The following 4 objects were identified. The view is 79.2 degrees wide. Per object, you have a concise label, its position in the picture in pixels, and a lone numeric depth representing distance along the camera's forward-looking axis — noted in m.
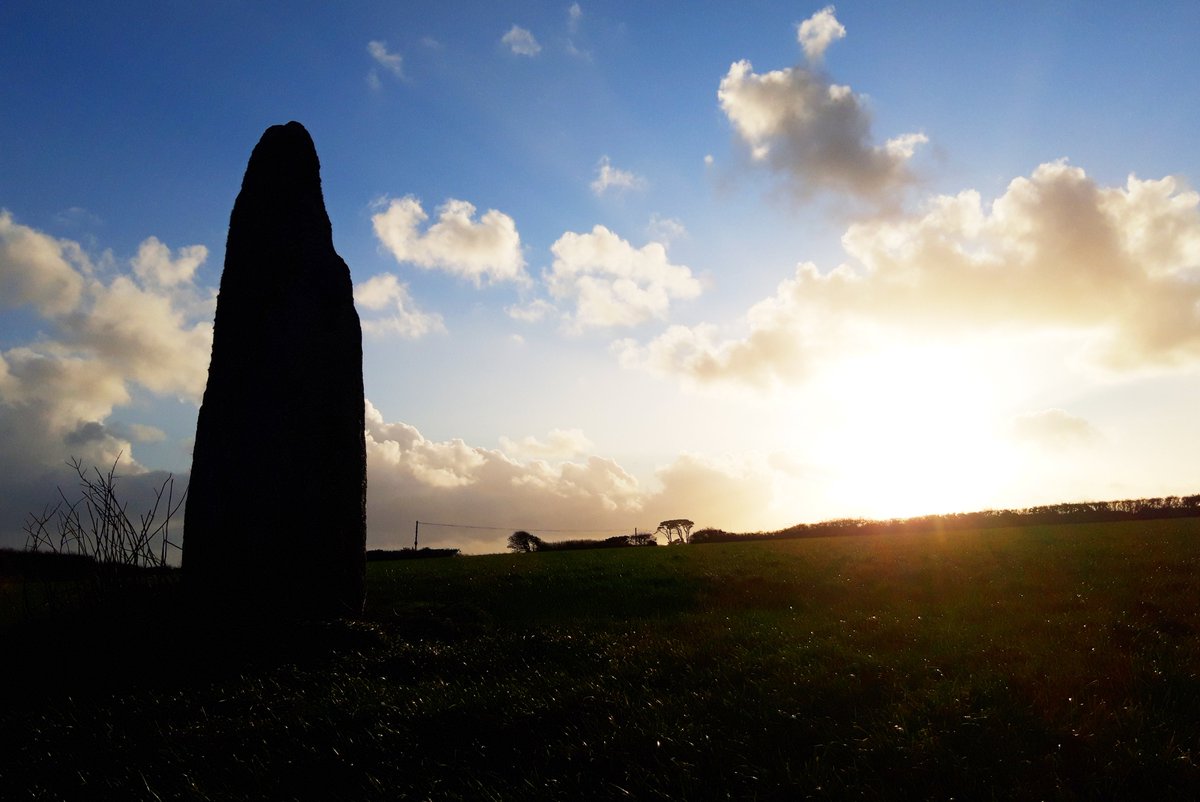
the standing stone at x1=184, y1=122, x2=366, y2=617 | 10.72
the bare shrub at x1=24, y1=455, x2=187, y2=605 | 10.51
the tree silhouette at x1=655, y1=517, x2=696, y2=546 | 51.06
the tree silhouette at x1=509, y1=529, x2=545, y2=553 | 46.43
